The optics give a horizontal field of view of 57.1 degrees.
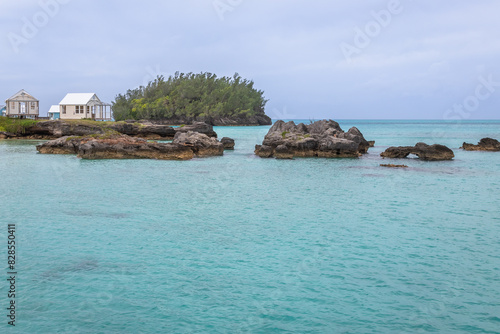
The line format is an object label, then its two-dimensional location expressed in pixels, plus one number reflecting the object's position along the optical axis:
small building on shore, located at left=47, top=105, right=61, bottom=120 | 88.81
